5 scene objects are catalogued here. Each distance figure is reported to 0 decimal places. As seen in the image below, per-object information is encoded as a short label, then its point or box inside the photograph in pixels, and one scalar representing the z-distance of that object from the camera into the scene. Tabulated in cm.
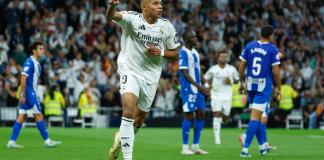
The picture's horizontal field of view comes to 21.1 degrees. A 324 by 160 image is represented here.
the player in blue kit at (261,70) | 1723
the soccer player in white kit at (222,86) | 2434
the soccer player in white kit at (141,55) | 1329
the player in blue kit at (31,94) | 1980
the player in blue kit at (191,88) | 1861
